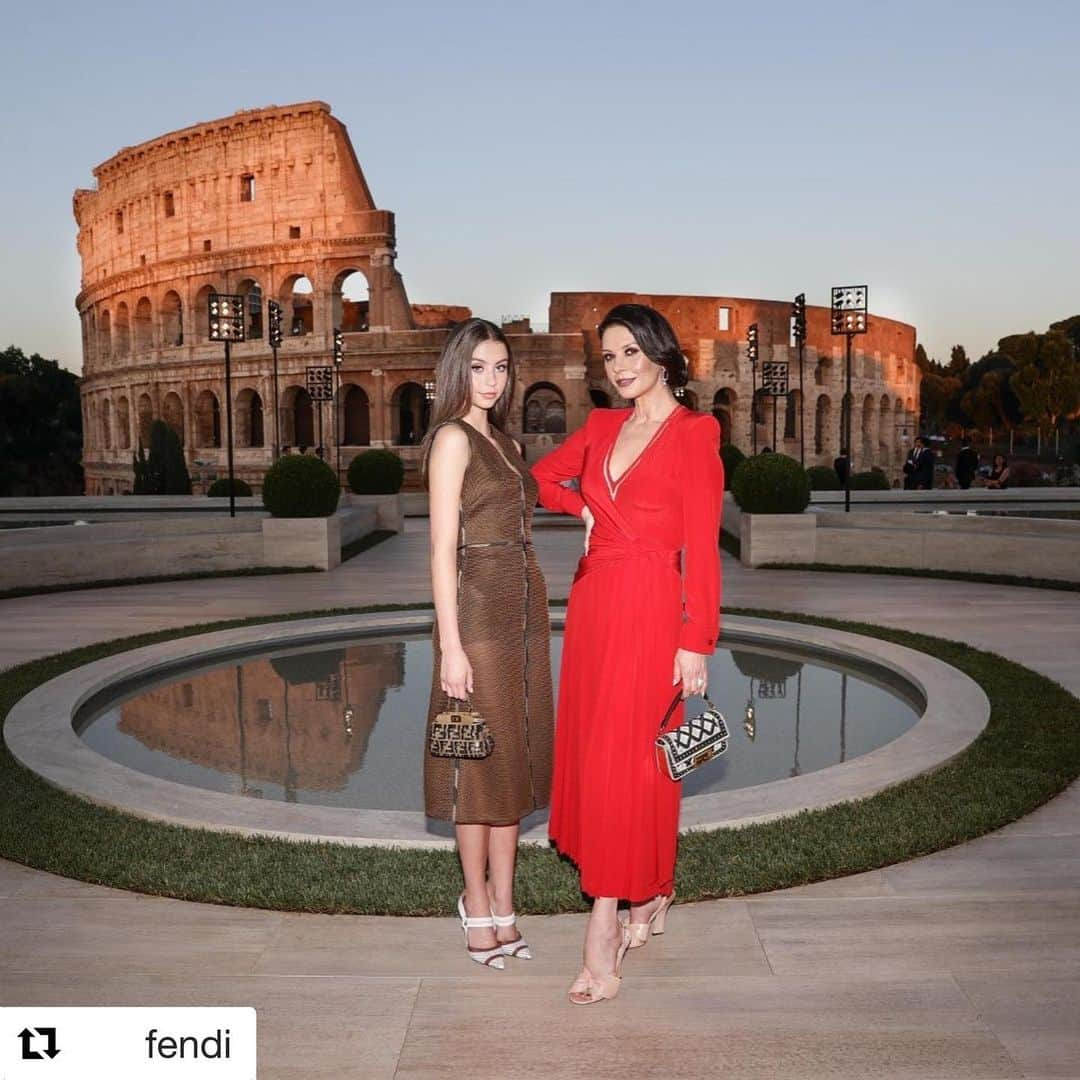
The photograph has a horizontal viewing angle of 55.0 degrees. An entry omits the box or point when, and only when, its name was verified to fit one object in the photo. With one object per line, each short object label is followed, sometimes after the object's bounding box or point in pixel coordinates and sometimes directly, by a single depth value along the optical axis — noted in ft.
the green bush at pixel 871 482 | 85.56
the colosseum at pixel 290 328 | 144.97
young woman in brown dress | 10.09
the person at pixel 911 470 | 81.87
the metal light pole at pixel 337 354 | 114.17
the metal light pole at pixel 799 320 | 88.38
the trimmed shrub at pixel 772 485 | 47.06
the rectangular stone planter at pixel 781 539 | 46.91
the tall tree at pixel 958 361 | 346.74
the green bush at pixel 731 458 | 77.97
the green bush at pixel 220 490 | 84.12
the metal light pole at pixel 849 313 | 62.69
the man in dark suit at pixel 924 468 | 79.82
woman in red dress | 9.86
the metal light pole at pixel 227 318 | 68.39
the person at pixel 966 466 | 81.25
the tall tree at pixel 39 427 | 201.36
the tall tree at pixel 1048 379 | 215.10
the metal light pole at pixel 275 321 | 93.57
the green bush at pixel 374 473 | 67.46
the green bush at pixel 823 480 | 83.25
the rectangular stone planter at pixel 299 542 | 46.91
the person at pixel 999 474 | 76.74
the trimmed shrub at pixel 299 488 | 46.83
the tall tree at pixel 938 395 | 301.02
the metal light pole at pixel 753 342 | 110.11
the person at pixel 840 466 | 90.42
